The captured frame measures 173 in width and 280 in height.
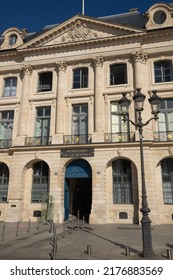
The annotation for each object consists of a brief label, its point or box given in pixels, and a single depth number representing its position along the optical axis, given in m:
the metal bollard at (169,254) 7.68
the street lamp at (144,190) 8.02
